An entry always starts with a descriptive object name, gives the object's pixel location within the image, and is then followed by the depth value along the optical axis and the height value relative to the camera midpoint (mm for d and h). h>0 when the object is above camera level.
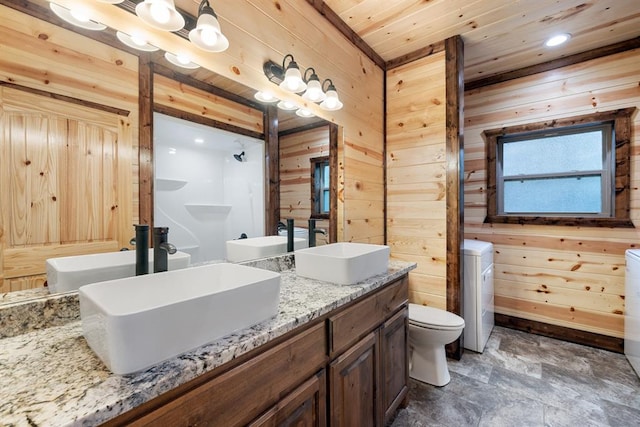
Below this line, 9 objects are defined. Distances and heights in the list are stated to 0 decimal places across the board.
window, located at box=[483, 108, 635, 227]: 2350 +397
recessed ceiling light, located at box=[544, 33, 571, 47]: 2225 +1414
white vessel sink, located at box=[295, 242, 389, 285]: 1294 -253
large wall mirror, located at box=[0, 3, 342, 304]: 816 +212
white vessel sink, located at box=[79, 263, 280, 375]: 593 -255
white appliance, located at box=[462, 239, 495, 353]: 2309 -692
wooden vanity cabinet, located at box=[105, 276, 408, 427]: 659 -527
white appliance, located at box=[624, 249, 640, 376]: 1989 -714
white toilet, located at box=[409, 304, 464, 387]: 1856 -883
